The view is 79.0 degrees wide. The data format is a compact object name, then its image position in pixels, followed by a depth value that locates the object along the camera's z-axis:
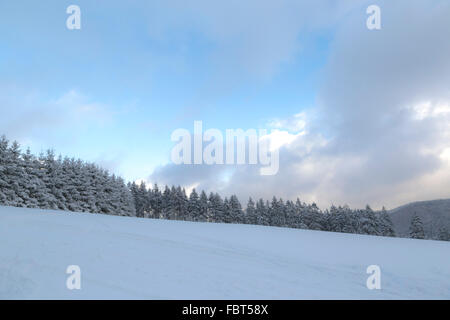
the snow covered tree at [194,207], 96.25
